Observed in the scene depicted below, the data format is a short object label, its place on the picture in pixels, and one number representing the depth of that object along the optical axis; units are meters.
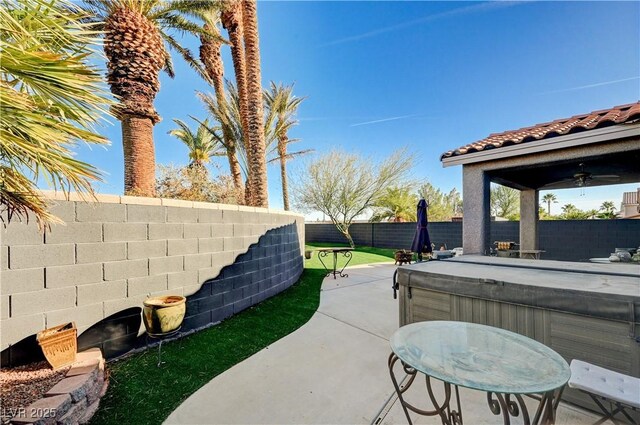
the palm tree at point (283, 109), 12.84
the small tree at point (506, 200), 22.08
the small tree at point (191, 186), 7.76
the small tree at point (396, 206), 16.03
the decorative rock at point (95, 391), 2.15
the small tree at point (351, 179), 15.03
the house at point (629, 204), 20.27
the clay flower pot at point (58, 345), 2.29
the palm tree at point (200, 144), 16.20
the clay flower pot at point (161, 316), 2.95
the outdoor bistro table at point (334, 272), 7.35
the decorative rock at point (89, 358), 2.42
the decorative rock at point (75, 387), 1.98
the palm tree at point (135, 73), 5.62
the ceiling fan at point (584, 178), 5.37
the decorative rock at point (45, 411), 1.68
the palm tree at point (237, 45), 8.04
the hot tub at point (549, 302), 2.03
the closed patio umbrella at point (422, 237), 6.34
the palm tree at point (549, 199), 30.09
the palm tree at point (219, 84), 10.55
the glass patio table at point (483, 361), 1.39
